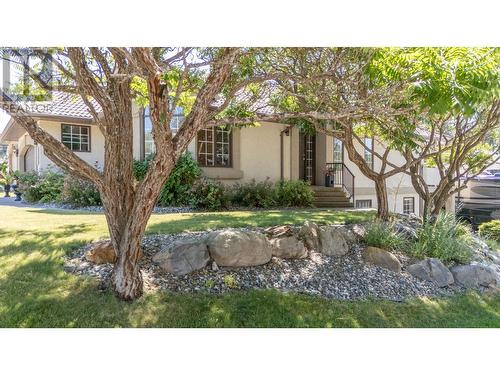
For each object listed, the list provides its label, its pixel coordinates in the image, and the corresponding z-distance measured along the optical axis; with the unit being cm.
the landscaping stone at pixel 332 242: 587
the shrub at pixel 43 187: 1182
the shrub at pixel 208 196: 1036
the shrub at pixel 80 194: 1070
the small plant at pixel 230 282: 462
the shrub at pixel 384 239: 618
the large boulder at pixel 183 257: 484
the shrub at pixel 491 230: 989
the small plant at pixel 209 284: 456
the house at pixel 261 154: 1211
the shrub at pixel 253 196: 1104
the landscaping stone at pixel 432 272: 554
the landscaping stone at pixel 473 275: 568
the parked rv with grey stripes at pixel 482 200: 1552
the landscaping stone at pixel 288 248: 555
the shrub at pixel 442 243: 619
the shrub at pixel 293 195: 1144
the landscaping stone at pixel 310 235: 589
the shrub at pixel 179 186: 1065
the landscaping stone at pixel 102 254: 485
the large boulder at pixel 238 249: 507
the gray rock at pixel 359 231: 644
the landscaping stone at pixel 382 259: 566
